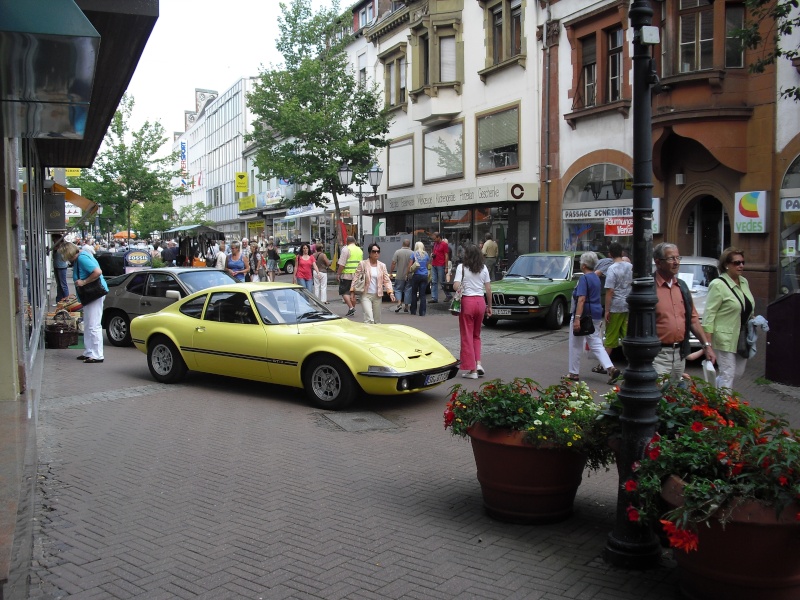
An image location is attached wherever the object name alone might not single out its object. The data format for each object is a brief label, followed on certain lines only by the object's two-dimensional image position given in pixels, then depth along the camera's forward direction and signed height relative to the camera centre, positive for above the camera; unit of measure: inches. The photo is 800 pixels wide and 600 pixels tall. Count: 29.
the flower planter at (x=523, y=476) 192.4 -55.3
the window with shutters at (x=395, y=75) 1277.1 +316.0
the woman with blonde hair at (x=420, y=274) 746.2 -12.8
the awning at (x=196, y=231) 1506.2 +64.2
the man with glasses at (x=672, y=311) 273.6 -19.1
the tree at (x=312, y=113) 1222.9 +240.3
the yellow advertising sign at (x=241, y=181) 2608.3 +276.4
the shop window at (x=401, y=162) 1273.4 +167.2
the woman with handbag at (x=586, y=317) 395.5 -30.2
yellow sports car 336.2 -39.5
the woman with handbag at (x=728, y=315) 295.1 -21.9
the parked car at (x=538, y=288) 633.0 -23.9
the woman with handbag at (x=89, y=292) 465.1 -16.8
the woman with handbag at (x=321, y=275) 787.4 -13.5
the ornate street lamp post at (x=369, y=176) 1035.9 +116.7
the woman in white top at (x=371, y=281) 551.2 -14.0
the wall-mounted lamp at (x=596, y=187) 879.1 +83.0
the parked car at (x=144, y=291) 546.9 -19.9
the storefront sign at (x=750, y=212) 677.9 +40.4
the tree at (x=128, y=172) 1624.0 +199.0
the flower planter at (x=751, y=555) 134.6 -53.4
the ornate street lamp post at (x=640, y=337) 168.7 -17.7
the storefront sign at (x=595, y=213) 846.5 +53.0
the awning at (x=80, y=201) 852.6 +71.0
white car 511.5 -10.1
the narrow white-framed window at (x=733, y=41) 691.4 +194.5
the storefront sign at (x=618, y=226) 817.5 +35.3
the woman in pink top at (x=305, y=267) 773.3 -5.2
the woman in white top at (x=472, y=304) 407.2 -23.1
